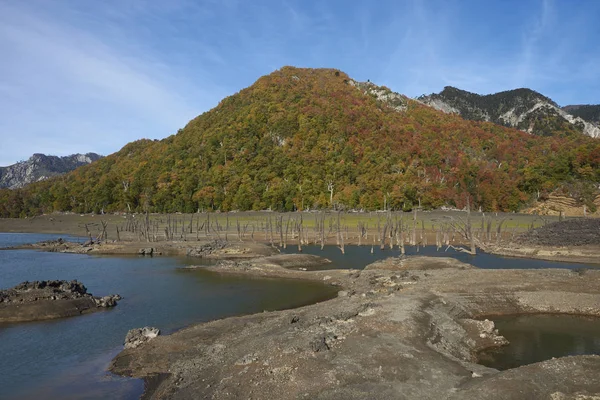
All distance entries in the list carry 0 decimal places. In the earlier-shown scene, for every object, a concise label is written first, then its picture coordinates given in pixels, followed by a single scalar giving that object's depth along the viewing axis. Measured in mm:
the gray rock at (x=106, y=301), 32469
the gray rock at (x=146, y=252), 68062
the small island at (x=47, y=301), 29266
